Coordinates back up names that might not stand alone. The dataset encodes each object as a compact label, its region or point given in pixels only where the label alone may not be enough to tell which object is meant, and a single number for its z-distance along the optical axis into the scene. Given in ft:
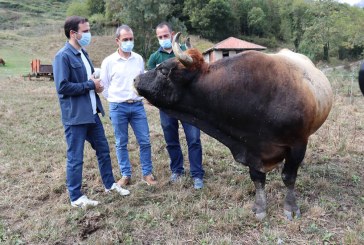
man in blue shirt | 15.24
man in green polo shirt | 18.14
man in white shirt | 18.07
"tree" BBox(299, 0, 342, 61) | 133.28
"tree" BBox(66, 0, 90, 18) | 234.17
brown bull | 13.97
